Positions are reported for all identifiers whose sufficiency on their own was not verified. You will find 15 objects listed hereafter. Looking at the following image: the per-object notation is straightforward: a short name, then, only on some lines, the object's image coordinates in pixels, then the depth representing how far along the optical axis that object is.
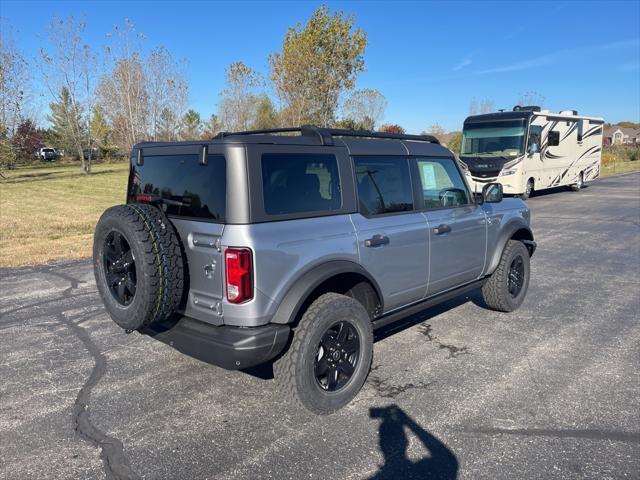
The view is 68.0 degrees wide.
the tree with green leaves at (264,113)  30.45
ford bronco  2.95
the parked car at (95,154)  60.35
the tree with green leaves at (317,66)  23.23
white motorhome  15.80
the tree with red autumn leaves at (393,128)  41.94
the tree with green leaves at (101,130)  45.56
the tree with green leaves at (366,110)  43.34
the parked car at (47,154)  62.31
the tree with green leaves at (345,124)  27.25
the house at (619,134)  87.74
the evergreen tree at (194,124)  55.81
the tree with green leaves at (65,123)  33.53
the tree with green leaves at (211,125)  52.03
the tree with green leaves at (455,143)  46.83
